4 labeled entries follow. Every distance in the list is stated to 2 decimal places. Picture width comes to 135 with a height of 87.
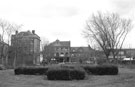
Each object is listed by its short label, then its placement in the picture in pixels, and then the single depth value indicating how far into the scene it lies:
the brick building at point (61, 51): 97.19
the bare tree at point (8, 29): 46.81
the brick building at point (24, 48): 48.38
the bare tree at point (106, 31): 47.62
